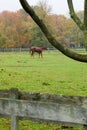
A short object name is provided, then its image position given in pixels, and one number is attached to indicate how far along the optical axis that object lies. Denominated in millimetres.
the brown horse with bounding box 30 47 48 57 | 69102
